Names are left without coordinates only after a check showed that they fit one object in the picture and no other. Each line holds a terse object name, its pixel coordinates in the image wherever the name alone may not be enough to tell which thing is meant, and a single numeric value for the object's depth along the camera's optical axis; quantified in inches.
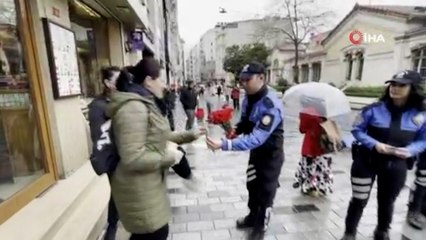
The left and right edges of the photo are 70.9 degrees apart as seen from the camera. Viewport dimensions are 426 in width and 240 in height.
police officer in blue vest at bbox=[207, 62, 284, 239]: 106.9
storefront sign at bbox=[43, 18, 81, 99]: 159.0
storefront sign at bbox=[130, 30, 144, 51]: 390.7
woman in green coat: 66.8
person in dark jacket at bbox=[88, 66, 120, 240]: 99.0
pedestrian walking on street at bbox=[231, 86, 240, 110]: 684.7
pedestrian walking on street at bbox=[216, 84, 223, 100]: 1028.9
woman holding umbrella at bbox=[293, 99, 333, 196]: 168.7
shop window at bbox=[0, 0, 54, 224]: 140.4
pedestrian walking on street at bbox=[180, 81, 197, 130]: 392.2
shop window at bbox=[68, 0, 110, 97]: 251.6
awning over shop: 265.3
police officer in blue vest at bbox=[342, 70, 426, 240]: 104.1
